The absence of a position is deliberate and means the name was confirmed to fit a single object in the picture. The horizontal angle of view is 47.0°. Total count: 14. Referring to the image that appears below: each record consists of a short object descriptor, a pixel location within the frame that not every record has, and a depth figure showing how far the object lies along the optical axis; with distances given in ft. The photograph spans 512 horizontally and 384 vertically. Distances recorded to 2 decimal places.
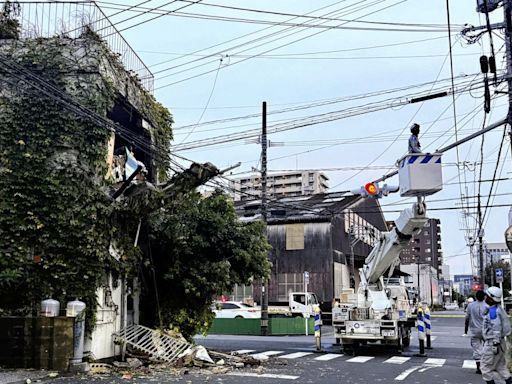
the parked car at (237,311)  117.39
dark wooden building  134.62
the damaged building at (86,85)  49.62
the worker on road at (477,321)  44.60
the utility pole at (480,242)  122.05
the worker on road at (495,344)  33.53
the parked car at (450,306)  327.80
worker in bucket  43.83
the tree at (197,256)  55.06
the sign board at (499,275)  95.81
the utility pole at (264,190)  90.47
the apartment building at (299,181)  339.36
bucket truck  58.90
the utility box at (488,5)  49.19
